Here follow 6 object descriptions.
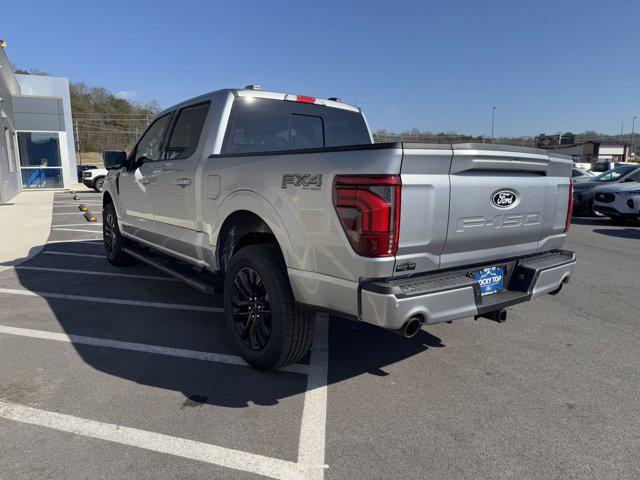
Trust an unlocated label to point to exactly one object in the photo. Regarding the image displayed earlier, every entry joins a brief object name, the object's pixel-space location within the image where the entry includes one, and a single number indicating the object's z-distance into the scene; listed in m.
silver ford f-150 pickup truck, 2.49
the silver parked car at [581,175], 16.15
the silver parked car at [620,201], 12.08
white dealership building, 23.44
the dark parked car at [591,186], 14.06
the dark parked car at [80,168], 32.25
